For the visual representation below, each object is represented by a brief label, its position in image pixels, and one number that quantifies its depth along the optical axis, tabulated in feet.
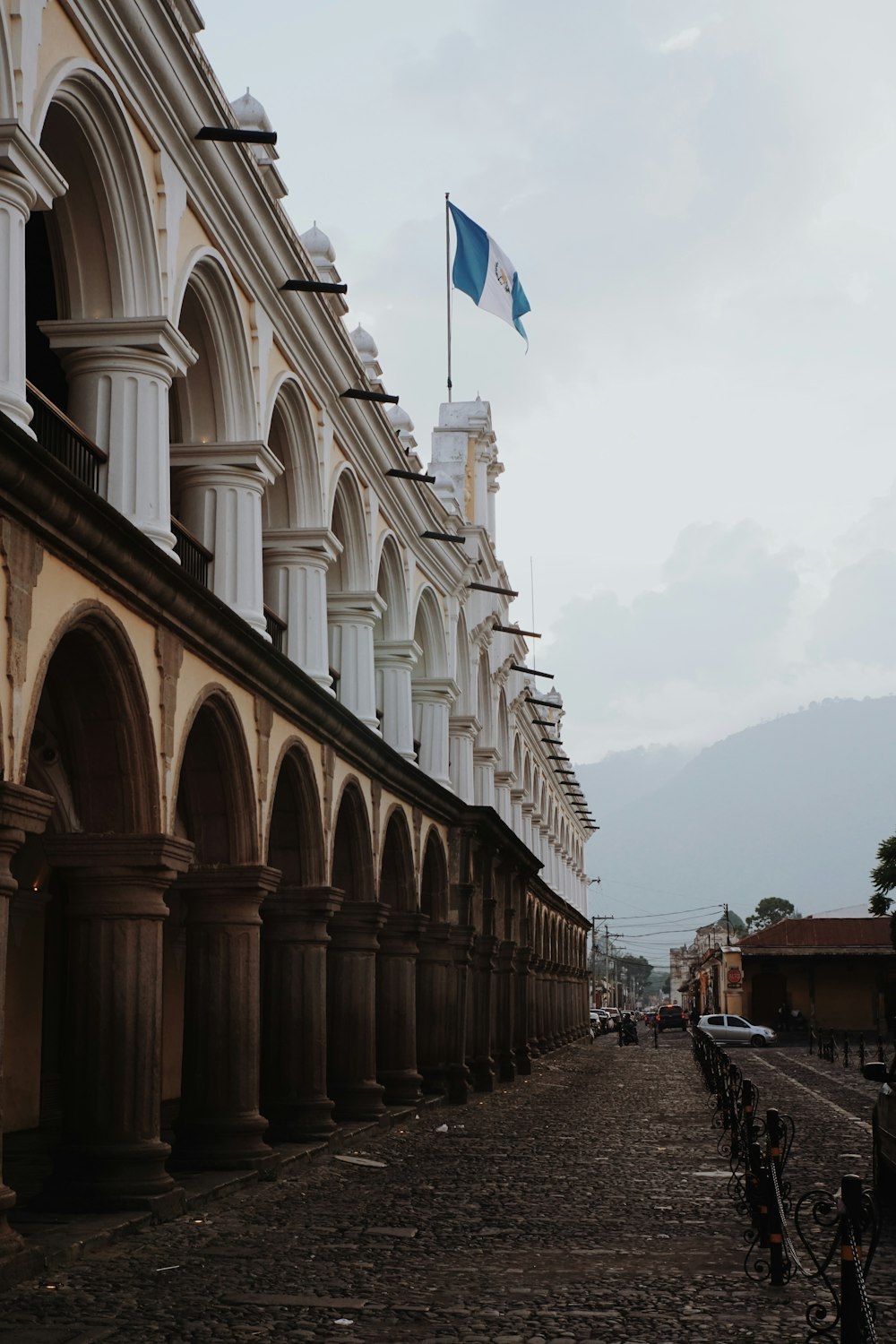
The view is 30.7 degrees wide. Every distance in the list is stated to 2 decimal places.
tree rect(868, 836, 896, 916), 157.28
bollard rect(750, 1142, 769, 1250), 31.55
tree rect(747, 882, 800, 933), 499.79
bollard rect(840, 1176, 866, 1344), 19.75
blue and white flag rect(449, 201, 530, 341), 93.20
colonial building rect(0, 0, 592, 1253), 38.09
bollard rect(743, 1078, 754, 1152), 38.74
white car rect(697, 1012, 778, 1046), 186.80
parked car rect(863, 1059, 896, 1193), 37.47
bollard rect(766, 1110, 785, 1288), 30.50
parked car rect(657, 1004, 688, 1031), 272.92
